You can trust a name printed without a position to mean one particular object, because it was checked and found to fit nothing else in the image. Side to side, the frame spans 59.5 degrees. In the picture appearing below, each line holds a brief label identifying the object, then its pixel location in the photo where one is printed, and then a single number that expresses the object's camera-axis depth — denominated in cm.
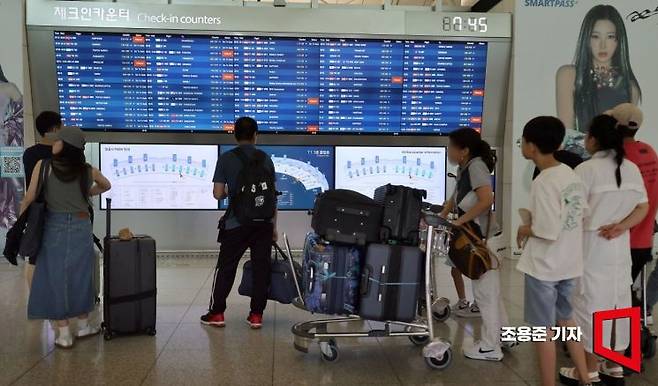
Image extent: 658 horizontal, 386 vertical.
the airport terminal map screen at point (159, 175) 711
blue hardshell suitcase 336
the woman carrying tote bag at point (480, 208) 349
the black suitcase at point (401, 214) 332
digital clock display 693
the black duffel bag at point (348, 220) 333
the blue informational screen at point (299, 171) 728
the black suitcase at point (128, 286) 383
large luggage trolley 328
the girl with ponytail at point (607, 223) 290
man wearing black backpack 417
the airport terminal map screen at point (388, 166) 734
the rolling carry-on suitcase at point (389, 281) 328
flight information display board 676
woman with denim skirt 364
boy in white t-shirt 266
